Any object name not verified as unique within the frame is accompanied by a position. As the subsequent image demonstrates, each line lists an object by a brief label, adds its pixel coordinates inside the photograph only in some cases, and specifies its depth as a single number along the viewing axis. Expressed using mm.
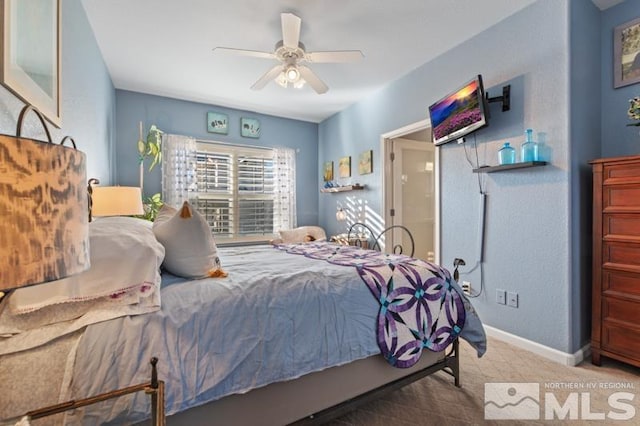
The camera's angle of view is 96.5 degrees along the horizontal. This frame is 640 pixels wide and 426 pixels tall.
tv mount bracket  2457
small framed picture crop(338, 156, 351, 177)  4539
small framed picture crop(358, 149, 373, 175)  4109
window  4340
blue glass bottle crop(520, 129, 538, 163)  2232
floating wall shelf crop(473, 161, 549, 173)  2177
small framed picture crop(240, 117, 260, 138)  4544
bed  917
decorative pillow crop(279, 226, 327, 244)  4406
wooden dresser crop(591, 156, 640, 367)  1886
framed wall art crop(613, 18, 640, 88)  2156
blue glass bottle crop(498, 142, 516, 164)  2373
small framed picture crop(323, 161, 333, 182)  4945
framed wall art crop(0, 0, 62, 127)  1085
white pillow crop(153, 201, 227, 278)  1387
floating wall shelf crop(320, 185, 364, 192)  4205
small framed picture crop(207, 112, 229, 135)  4324
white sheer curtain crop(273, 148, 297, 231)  4809
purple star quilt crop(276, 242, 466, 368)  1525
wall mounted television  2428
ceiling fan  2192
